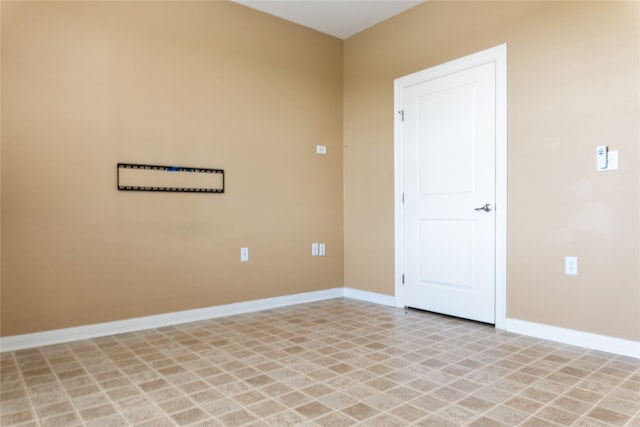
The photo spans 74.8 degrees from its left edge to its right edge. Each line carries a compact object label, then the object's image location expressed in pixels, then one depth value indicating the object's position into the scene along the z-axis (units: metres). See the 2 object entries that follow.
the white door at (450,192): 3.27
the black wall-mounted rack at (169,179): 3.18
